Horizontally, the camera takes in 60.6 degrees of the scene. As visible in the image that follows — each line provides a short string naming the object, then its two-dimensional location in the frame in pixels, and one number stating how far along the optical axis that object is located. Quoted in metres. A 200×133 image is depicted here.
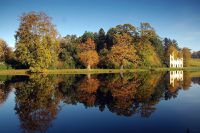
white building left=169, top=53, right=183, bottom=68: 68.86
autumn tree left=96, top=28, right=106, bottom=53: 60.88
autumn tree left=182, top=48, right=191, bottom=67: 74.61
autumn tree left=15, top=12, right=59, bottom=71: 38.47
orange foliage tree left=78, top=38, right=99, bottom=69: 45.64
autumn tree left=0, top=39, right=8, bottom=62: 48.67
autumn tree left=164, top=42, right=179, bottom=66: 71.08
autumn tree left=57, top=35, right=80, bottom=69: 47.77
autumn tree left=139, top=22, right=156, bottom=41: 53.05
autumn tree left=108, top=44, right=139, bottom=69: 45.80
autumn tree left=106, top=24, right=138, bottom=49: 53.28
